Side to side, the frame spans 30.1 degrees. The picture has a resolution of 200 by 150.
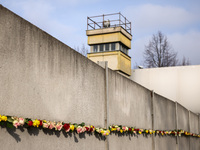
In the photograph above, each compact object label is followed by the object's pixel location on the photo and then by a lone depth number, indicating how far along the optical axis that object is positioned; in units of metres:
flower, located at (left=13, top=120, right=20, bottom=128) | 3.55
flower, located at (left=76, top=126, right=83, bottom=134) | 4.97
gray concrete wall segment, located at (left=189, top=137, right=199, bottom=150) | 16.94
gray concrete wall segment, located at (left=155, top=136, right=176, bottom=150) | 10.18
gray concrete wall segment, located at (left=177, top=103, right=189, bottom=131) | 14.43
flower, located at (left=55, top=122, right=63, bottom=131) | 4.36
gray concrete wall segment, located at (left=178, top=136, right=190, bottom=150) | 14.02
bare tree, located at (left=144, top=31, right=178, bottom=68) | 39.53
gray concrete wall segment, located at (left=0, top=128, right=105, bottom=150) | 3.56
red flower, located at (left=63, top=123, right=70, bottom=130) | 4.56
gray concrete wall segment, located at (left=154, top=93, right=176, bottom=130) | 10.38
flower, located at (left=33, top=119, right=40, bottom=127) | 3.87
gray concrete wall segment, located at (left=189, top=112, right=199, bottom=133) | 17.92
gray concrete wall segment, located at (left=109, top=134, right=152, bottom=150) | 6.60
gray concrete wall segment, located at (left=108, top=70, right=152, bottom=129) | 6.68
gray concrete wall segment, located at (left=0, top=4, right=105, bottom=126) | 3.66
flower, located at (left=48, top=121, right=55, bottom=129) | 4.19
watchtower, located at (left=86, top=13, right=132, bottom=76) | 29.22
